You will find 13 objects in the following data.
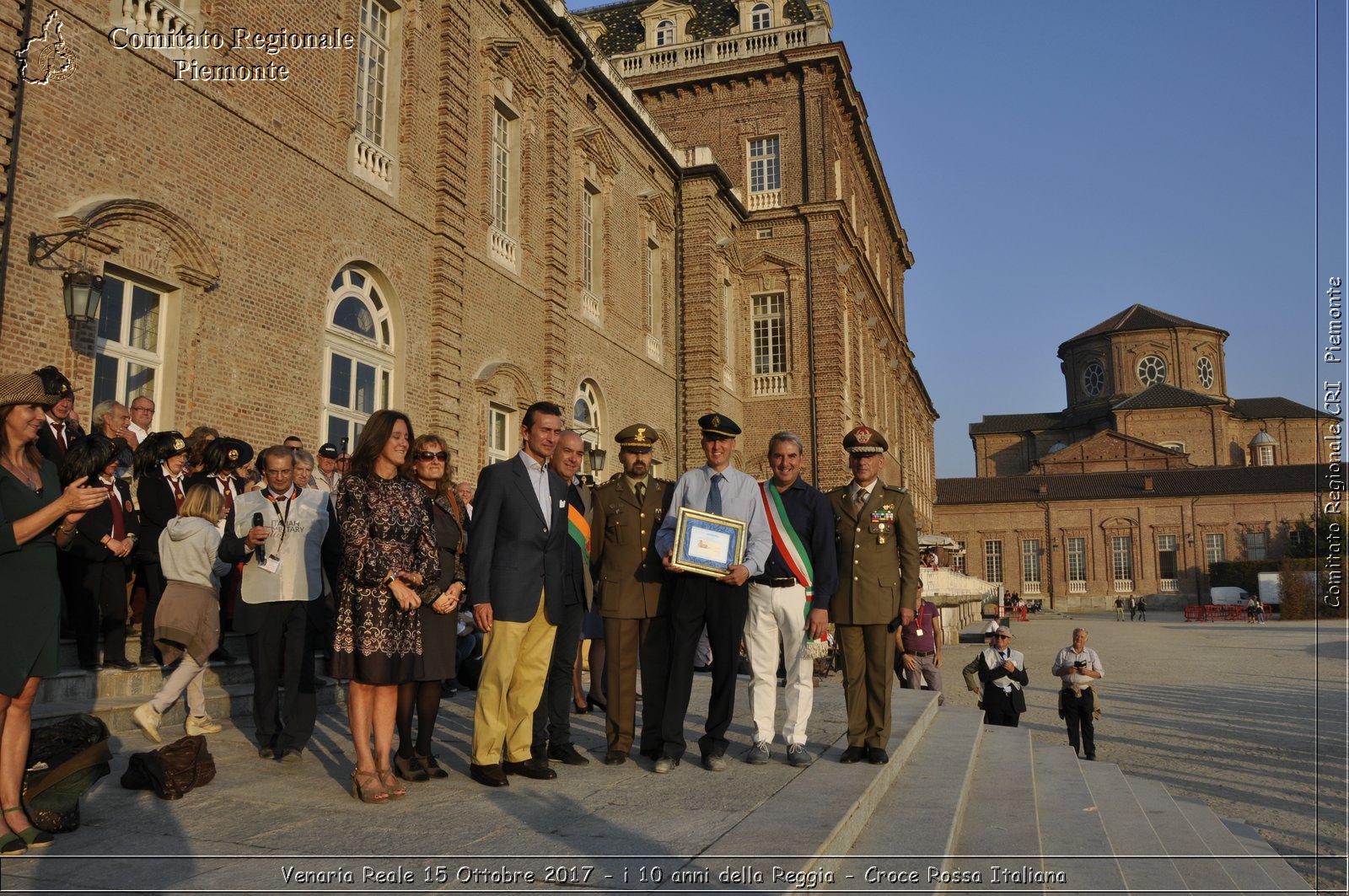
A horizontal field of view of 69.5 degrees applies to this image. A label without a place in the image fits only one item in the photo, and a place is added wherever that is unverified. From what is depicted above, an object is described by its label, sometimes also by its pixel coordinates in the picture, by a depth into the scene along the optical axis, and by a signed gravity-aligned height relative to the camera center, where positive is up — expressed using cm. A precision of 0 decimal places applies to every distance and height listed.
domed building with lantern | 6700 +529
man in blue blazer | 525 -20
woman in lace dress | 480 -20
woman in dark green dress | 384 -12
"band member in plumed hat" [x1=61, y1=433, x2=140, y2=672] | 706 -24
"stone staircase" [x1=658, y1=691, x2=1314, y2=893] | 416 -152
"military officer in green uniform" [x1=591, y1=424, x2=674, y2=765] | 597 -26
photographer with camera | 1103 -152
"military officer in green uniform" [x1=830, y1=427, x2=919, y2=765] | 618 -15
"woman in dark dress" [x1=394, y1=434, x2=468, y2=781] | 505 -36
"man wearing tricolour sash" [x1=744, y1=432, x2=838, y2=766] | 595 -25
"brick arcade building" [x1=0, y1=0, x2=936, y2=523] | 998 +521
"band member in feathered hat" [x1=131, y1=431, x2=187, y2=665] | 769 +45
